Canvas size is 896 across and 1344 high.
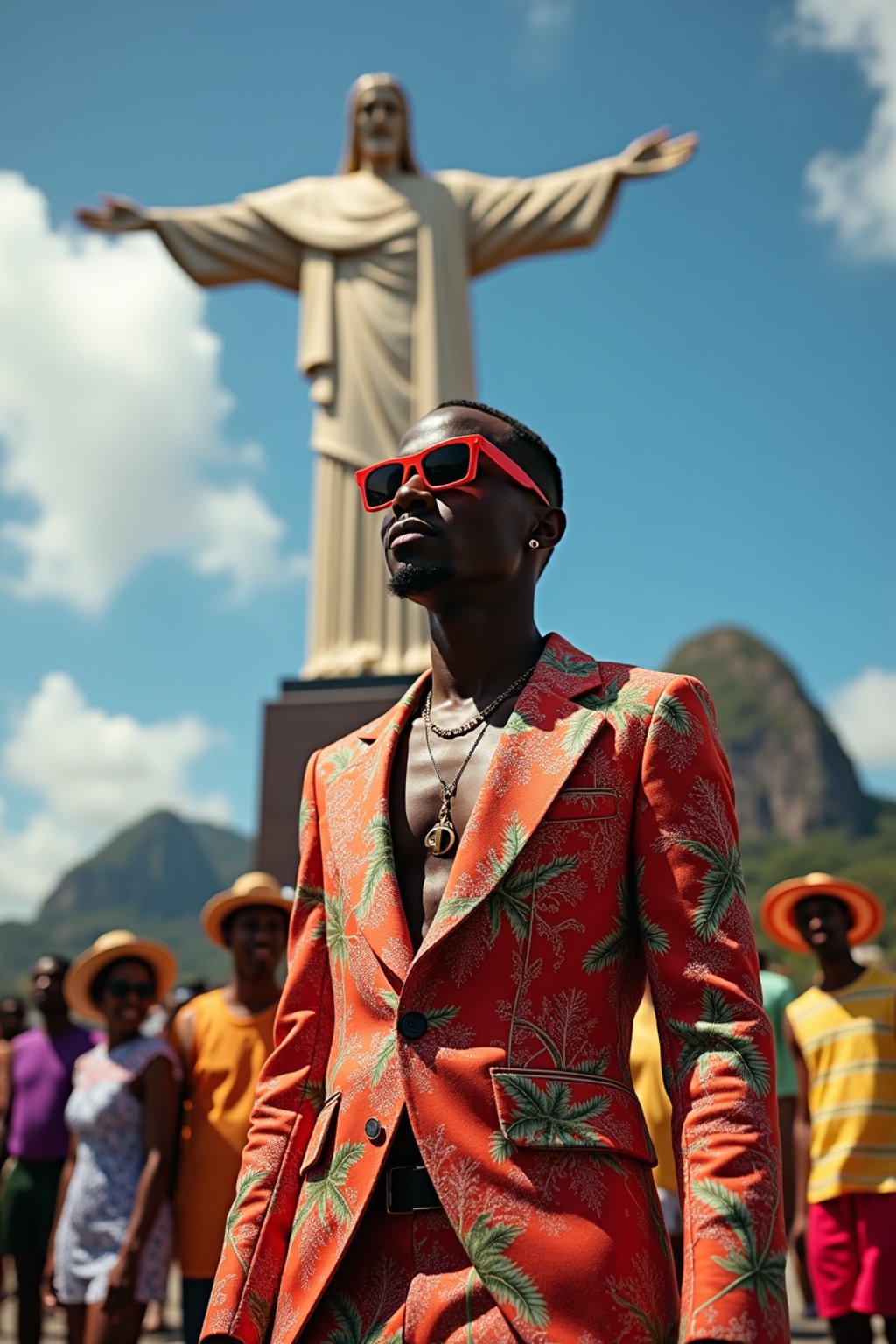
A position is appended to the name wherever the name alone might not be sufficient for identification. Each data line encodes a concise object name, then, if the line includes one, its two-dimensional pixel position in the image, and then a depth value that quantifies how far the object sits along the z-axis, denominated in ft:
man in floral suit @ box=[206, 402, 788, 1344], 4.89
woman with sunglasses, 12.83
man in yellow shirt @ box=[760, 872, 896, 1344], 13.78
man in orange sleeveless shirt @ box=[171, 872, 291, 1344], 12.76
